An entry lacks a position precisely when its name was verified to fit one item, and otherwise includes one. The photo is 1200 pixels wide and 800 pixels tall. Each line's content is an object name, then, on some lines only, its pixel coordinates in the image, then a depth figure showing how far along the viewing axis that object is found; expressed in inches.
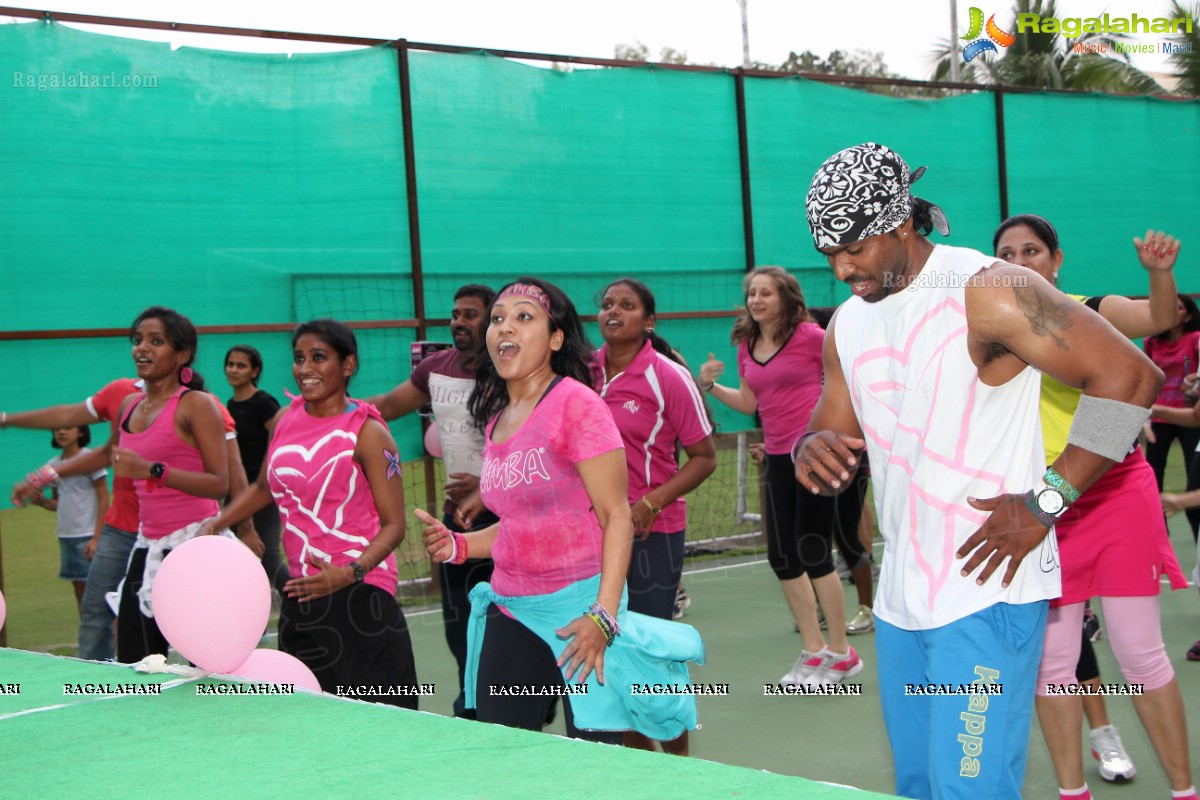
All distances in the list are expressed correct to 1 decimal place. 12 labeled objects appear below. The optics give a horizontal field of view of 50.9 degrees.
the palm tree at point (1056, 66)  1322.6
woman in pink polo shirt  203.2
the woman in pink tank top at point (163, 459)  206.7
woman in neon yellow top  155.2
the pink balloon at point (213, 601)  149.5
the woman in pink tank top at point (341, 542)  175.2
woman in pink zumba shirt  134.8
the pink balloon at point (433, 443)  256.4
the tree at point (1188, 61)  1141.1
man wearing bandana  105.0
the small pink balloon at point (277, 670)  163.0
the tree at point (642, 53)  1860.2
